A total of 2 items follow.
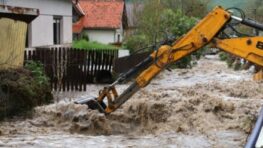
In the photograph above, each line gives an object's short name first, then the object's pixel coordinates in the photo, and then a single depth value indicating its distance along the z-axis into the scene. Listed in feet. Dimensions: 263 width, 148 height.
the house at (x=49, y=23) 69.94
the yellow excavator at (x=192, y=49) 30.68
